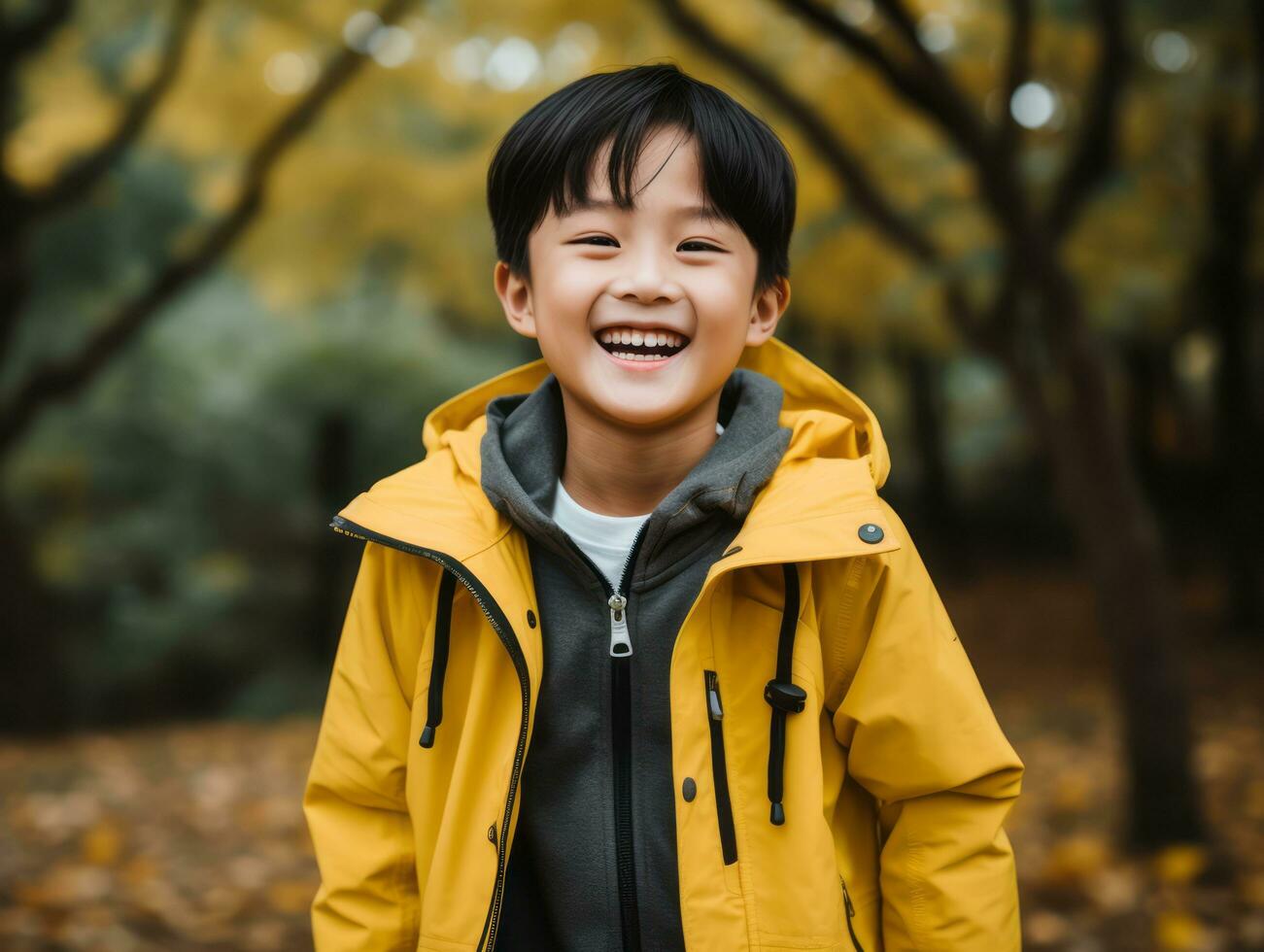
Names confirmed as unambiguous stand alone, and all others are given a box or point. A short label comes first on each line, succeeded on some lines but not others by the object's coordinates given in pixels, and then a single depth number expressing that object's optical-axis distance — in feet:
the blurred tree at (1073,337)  12.78
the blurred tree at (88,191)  15.90
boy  4.72
